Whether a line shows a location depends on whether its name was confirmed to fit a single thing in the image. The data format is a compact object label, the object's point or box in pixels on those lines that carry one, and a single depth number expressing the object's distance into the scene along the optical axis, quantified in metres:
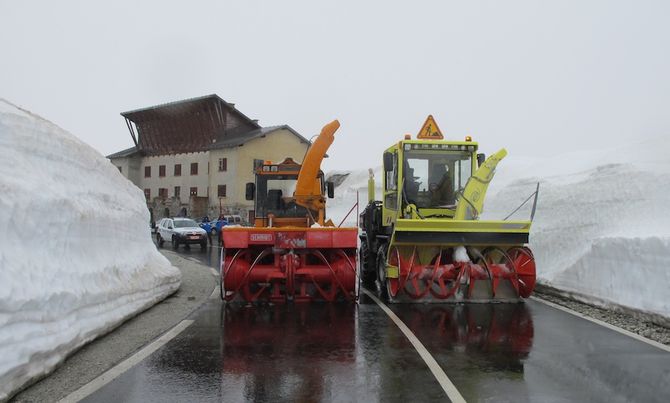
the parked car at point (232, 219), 36.85
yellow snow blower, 9.88
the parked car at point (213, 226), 37.81
